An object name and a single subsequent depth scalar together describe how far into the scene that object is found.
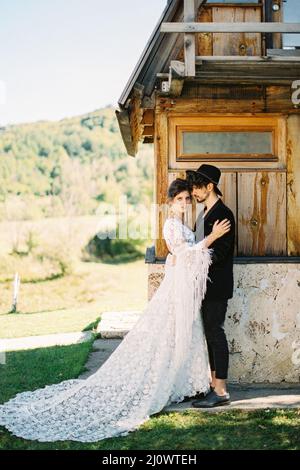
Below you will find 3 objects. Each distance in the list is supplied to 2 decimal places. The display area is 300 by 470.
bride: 5.83
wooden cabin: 6.77
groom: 5.89
